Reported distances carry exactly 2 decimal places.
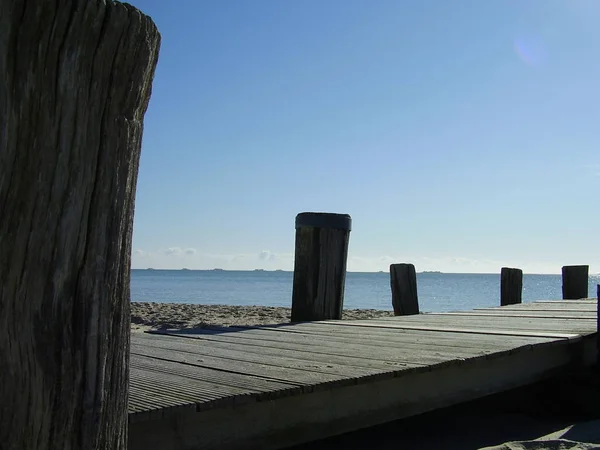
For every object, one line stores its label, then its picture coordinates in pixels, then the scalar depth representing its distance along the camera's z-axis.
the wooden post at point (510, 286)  9.95
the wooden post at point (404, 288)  7.75
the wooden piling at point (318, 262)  5.34
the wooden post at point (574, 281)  10.16
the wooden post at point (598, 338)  4.31
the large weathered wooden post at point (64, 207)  1.28
